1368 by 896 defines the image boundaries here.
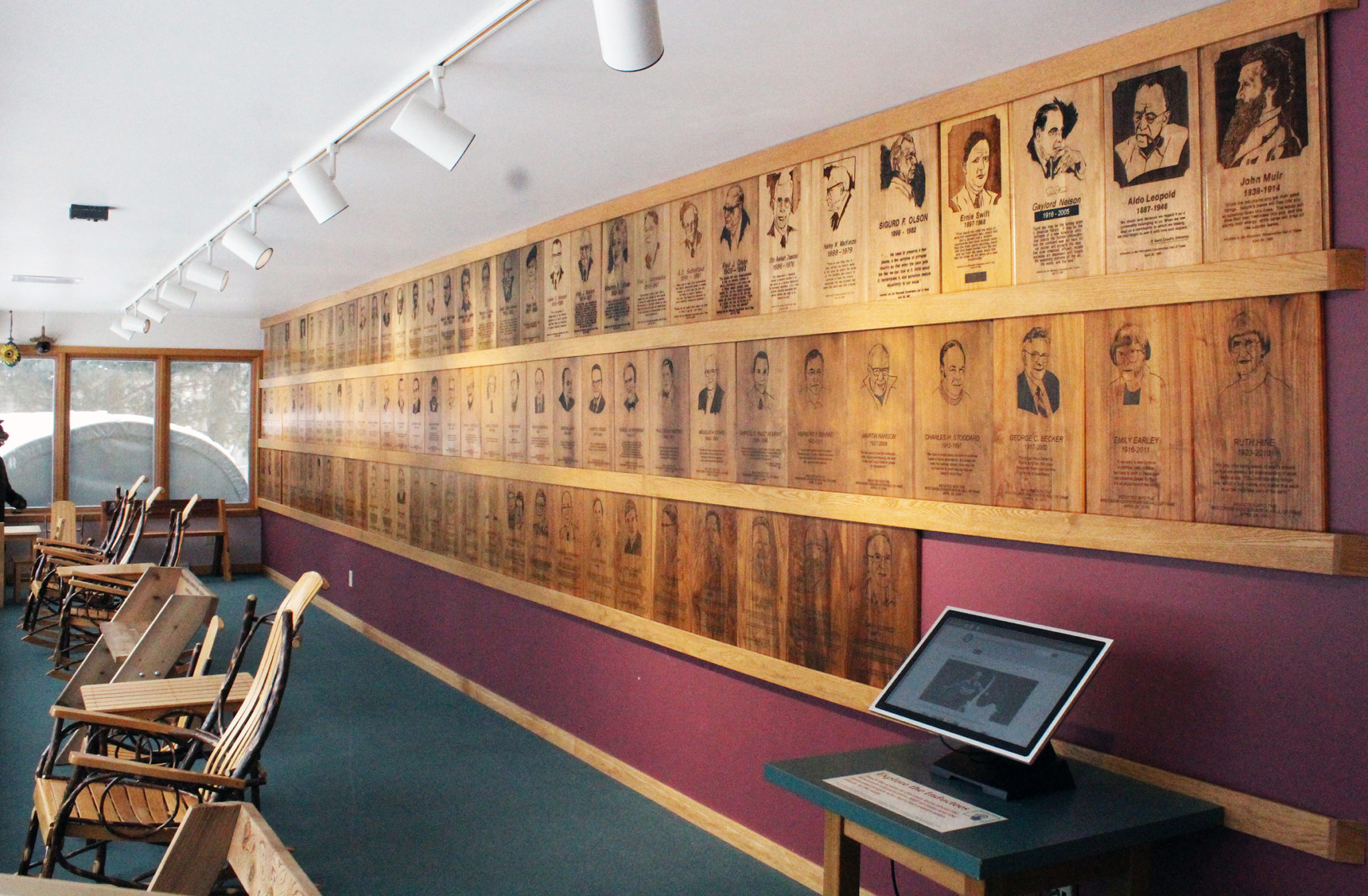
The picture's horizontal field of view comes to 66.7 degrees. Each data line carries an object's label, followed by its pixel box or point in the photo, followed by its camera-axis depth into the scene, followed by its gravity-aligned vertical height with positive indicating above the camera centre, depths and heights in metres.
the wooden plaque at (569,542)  4.64 -0.35
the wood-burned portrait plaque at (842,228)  3.17 +0.73
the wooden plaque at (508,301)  5.23 +0.83
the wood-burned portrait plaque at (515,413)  5.15 +0.26
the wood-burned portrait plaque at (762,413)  3.47 +0.17
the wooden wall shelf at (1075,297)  2.11 +0.41
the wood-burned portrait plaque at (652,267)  4.07 +0.79
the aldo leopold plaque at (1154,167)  2.34 +0.68
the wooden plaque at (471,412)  5.65 +0.29
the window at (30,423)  9.23 +0.39
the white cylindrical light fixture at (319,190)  3.65 +0.97
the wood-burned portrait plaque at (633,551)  4.16 -0.36
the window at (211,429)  9.90 +0.35
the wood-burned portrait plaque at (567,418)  4.67 +0.21
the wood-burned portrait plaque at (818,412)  3.24 +0.16
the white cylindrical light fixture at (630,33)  1.93 +0.81
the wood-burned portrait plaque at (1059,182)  2.53 +0.70
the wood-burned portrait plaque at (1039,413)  2.57 +0.12
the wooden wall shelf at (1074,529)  2.10 -0.16
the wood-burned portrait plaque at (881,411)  3.01 +0.15
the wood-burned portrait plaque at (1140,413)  2.36 +0.11
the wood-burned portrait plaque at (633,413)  4.17 +0.21
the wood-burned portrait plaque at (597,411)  4.42 +0.23
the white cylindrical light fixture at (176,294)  6.39 +1.06
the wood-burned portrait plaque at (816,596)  3.24 -0.43
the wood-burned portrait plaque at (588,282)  4.50 +0.81
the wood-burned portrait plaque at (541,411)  4.89 +0.26
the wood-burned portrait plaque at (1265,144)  2.12 +0.67
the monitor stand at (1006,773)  2.16 -0.66
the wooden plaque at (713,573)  3.70 -0.40
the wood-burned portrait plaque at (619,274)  4.28 +0.79
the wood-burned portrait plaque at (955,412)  2.79 +0.14
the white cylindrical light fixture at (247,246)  4.65 +1.01
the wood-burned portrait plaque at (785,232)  3.39 +0.77
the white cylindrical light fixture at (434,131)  2.91 +0.94
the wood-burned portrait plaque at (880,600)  3.01 -0.41
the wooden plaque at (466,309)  5.73 +0.87
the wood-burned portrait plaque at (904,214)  2.94 +0.72
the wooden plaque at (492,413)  5.39 +0.27
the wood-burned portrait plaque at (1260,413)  2.13 +0.10
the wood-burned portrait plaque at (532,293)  5.01 +0.84
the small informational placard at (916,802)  2.03 -0.70
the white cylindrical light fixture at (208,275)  5.63 +1.04
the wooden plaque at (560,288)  4.74 +0.82
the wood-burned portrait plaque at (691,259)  3.85 +0.77
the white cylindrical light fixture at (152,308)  7.29 +1.12
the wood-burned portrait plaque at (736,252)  3.61 +0.75
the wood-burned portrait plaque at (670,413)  3.95 +0.20
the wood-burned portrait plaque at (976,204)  2.76 +0.70
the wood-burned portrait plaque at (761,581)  3.47 -0.40
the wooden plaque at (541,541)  4.89 -0.37
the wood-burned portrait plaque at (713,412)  3.71 +0.19
